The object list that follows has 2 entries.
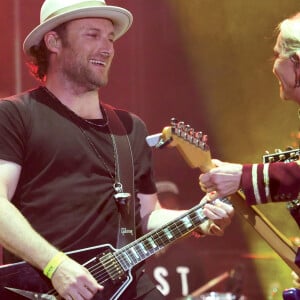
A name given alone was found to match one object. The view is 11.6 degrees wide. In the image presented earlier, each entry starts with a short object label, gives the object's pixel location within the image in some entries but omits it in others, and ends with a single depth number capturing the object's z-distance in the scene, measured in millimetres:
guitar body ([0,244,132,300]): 6445
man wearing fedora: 6324
